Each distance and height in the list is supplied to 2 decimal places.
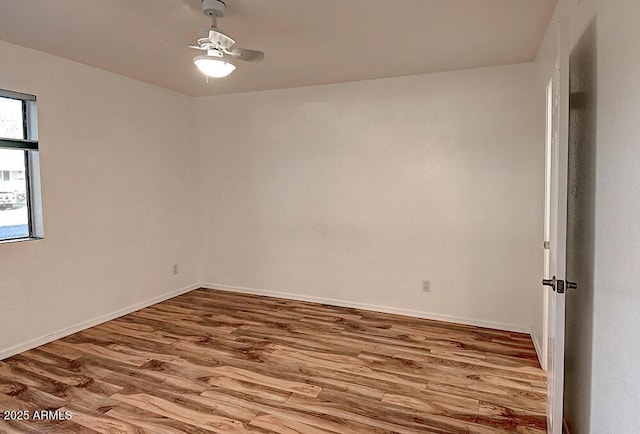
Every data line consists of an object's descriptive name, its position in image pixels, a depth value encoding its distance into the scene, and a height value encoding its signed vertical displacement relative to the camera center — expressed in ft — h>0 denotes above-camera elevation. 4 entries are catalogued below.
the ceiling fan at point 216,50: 7.66 +3.14
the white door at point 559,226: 5.76 -0.33
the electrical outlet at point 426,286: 13.35 -2.74
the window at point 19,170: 10.56 +0.96
